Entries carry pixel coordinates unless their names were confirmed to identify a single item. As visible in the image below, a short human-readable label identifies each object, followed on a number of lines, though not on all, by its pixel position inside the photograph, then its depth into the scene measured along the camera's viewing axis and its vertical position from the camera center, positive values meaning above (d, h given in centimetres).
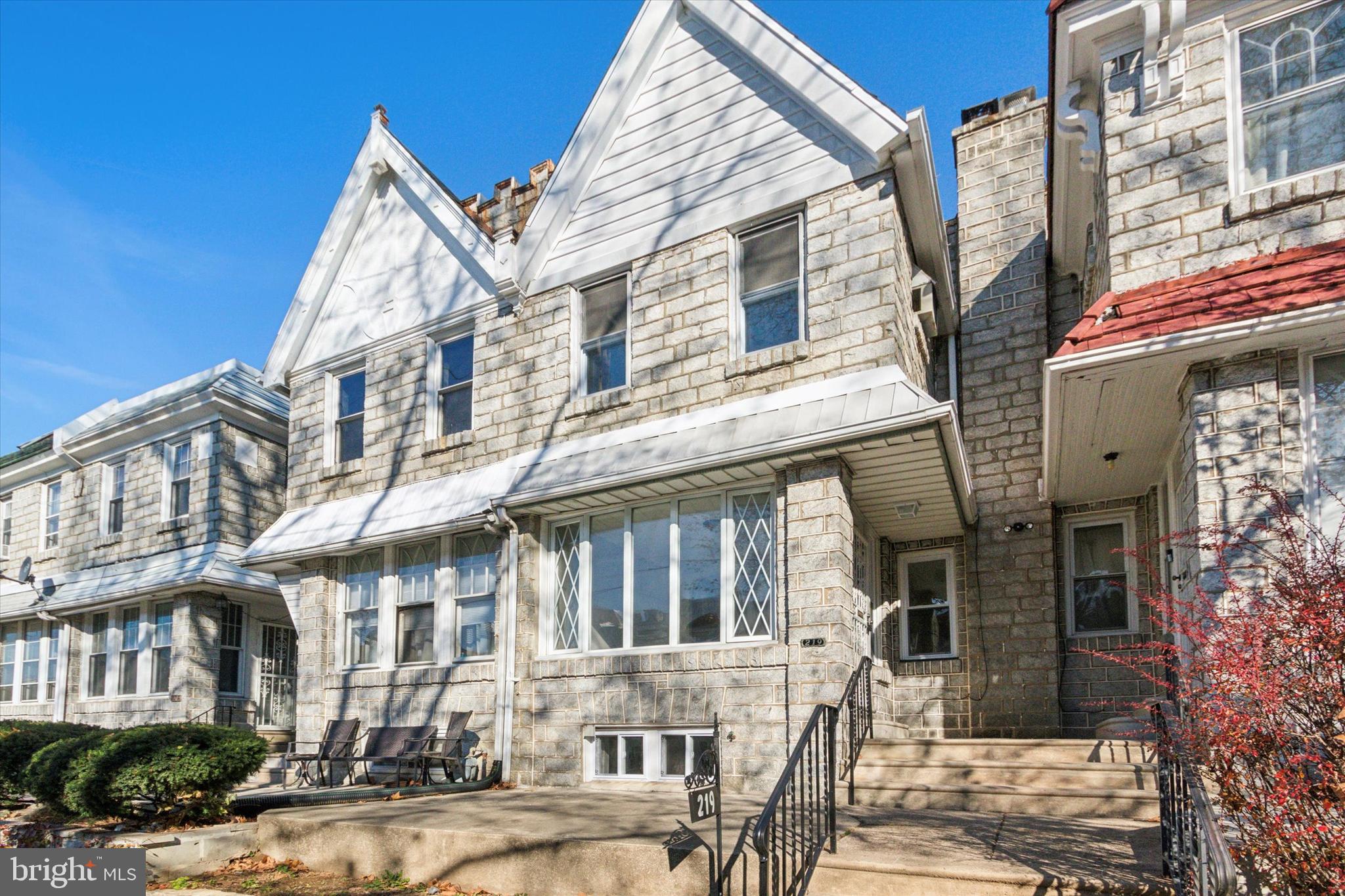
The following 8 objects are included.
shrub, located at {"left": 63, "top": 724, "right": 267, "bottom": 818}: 869 -171
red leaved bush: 427 -65
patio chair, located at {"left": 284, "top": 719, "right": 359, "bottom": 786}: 1112 -193
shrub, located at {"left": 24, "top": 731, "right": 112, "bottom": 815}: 965 -184
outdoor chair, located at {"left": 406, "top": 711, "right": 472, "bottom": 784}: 1020 -177
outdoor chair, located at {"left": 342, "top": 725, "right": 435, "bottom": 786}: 1062 -178
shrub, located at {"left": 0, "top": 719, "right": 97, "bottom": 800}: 1152 -199
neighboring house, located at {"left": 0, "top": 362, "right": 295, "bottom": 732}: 1558 +15
